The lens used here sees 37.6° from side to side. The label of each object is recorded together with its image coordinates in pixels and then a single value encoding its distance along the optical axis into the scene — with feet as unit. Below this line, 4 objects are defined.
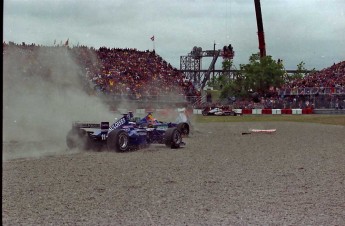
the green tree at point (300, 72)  342.81
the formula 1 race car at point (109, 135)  46.52
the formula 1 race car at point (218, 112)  168.45
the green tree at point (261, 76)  238.89
